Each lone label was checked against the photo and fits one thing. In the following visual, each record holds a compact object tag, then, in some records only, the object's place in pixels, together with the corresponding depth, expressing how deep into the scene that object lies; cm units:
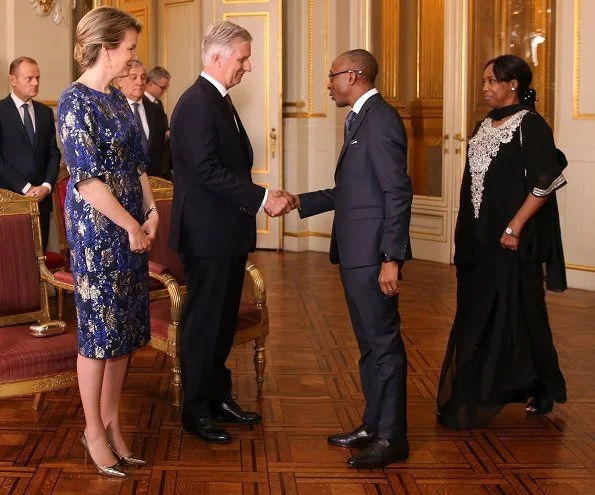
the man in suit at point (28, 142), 603
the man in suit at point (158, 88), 757
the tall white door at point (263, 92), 884
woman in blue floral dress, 319
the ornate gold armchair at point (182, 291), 433
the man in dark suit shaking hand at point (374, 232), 339
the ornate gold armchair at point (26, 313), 363
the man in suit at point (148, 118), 675
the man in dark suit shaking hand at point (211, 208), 365
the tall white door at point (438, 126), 817
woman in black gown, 398
